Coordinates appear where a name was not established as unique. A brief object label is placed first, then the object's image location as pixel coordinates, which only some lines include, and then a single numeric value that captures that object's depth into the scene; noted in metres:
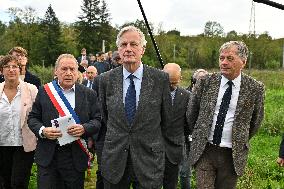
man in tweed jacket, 4.11
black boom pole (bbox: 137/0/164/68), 4.21
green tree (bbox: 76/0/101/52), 58.93
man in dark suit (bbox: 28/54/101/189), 4.12
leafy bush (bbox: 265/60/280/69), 36.62
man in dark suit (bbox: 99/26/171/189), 3.71
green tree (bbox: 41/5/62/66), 52.34
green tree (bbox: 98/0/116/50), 61.28
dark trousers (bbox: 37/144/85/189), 4.13
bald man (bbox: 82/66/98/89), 8.23
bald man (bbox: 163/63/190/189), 4.65
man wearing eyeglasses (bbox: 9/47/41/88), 5.70
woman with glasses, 4.81
